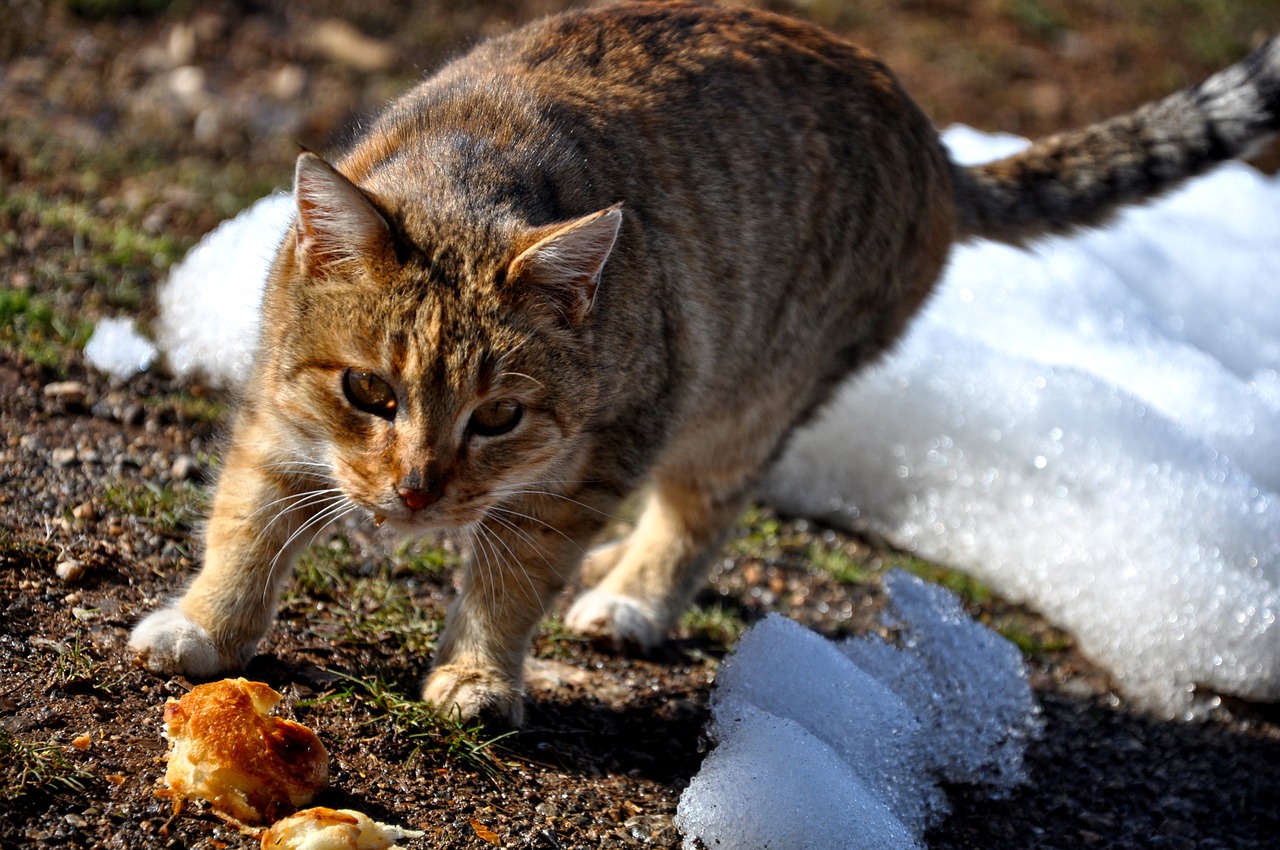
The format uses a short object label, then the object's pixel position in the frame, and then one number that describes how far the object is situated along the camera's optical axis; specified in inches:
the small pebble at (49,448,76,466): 141.8
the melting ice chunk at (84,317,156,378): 167.3
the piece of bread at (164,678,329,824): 95.3
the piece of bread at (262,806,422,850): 91.0
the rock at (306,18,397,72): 267.3
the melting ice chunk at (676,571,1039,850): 111.6
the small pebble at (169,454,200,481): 149.5
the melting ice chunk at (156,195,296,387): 173.2
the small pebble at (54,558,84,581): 121.6
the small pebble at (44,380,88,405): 155.4
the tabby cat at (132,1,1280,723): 107.7
